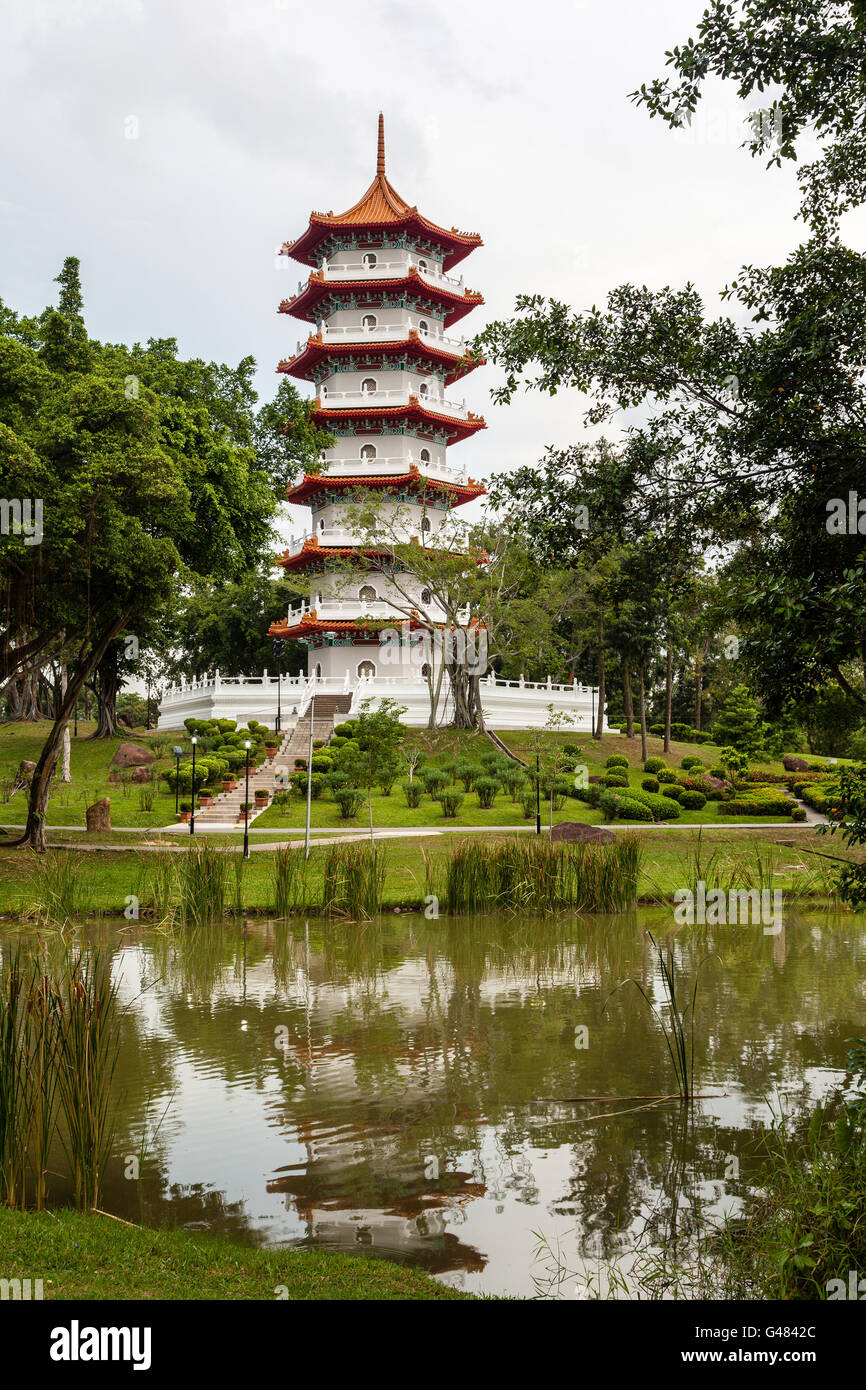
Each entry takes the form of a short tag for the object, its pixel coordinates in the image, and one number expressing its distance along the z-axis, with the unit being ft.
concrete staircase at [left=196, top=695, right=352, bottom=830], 90.43
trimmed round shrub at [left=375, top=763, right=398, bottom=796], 93.71
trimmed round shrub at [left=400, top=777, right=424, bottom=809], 96.84
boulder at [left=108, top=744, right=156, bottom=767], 119.44
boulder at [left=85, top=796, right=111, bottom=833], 80.84
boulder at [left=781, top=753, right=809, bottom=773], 128.77
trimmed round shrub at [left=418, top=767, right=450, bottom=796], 102.38
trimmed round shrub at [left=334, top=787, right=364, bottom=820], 90.33
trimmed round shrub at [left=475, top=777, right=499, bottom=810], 98.63
